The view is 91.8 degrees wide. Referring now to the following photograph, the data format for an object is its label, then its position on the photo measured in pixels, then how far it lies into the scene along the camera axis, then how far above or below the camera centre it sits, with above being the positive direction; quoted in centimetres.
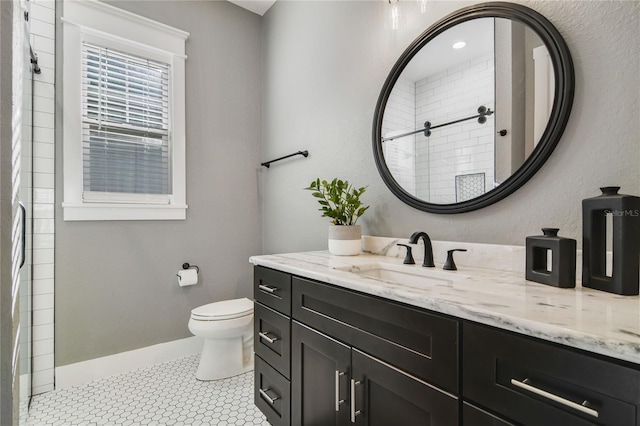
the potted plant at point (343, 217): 165 -3
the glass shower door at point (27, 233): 149 -12
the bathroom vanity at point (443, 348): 57 -34
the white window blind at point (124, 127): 210 +61
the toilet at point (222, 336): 200 -83
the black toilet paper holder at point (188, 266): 243 -44
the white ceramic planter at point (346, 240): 165 -15
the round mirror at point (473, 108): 114 +45
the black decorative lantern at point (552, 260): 92 -15
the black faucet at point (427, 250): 135 -17
